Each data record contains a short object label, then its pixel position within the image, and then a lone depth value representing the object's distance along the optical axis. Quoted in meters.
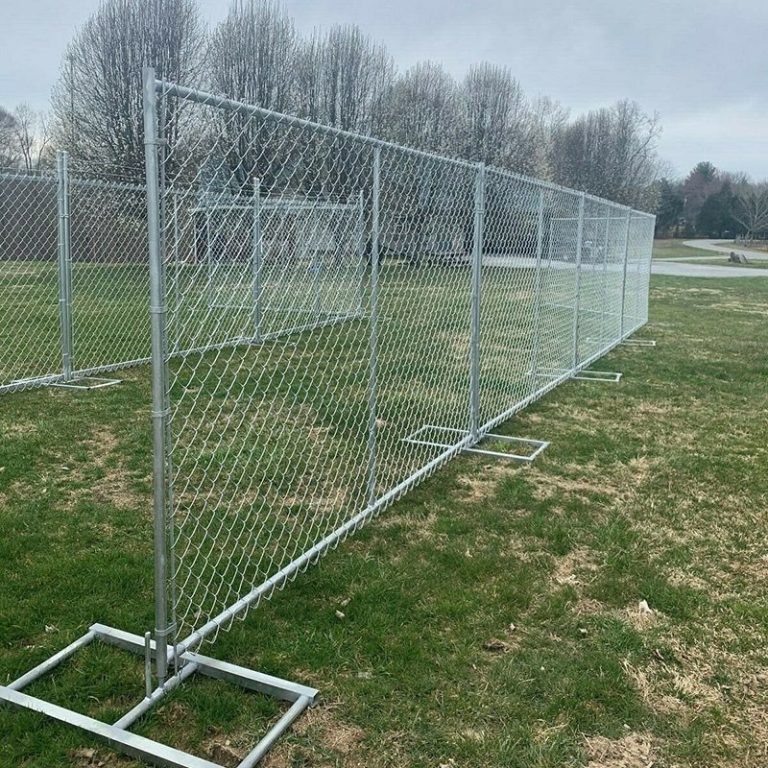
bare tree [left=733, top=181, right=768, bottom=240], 54.88
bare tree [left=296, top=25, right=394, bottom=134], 25.58
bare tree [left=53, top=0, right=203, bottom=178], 21.95
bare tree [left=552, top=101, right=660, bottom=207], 42.31
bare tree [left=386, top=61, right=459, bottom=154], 27.98
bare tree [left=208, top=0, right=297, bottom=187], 23.58
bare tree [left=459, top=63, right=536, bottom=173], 32.53
